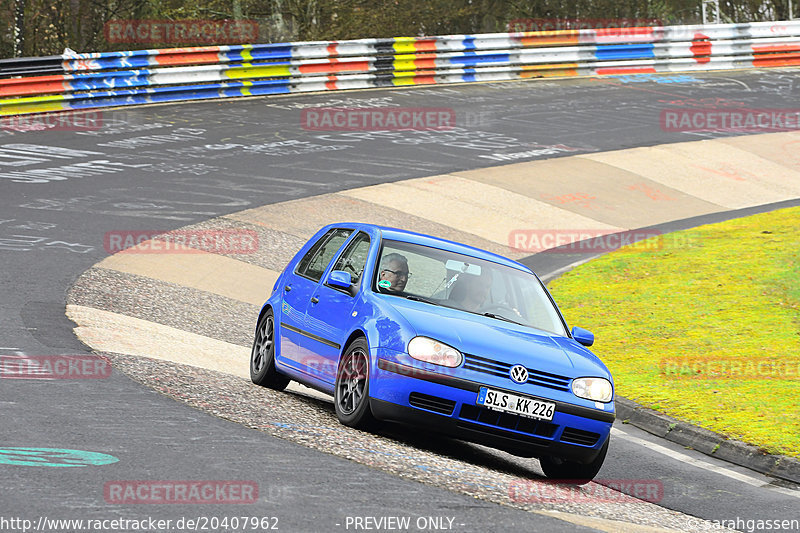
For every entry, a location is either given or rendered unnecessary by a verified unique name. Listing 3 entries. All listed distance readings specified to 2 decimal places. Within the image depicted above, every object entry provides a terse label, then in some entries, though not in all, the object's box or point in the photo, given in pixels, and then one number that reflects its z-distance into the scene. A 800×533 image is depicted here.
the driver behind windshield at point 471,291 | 16.94
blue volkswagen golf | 14.83
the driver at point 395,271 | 16.97
